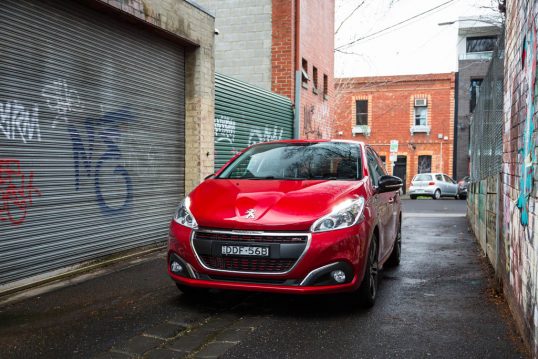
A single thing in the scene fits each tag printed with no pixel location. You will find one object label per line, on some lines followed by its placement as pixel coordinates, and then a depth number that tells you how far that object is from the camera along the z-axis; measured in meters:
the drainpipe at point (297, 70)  15.29
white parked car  28.50
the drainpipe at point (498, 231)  5.91
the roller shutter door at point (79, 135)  5.66
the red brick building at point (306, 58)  15.02
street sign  26.91
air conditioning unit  35.28
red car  4.38
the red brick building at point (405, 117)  34.94
